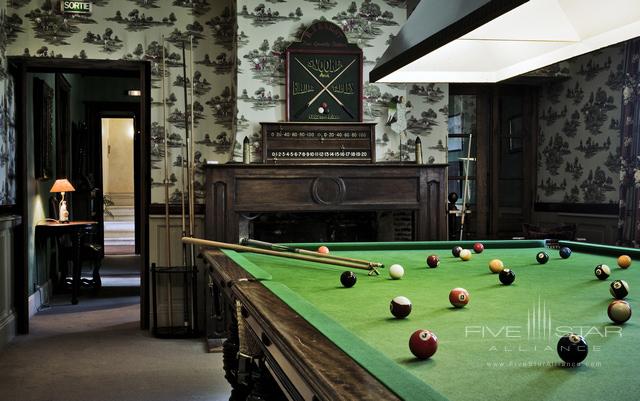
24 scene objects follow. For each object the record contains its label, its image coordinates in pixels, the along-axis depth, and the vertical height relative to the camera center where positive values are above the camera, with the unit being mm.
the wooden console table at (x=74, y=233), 6648 -459
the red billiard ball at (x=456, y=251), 3301 -324
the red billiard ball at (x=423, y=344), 1303 -303
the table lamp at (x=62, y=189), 6914 -27
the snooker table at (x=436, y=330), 1122 -338
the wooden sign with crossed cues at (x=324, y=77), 5727 +904
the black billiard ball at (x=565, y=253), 3203 -324
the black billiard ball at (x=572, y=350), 1243 -301
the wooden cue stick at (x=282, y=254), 2801 -310
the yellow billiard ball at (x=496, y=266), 2691 -323
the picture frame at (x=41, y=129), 6645 +568
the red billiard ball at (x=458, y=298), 1906 -315
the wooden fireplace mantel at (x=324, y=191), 5383 -52
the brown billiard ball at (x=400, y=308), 1734 -312
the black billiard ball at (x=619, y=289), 2039 -313
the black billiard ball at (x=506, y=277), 2377 -321
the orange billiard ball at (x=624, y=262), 2818 -323
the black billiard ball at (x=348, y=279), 2324 -321
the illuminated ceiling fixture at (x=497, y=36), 2344 +587
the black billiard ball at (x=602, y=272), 2479 -320
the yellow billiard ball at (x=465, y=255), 3168 -326
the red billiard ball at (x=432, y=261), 2902 -327
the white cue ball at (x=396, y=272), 2551 -325
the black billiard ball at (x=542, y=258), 3027 -327
